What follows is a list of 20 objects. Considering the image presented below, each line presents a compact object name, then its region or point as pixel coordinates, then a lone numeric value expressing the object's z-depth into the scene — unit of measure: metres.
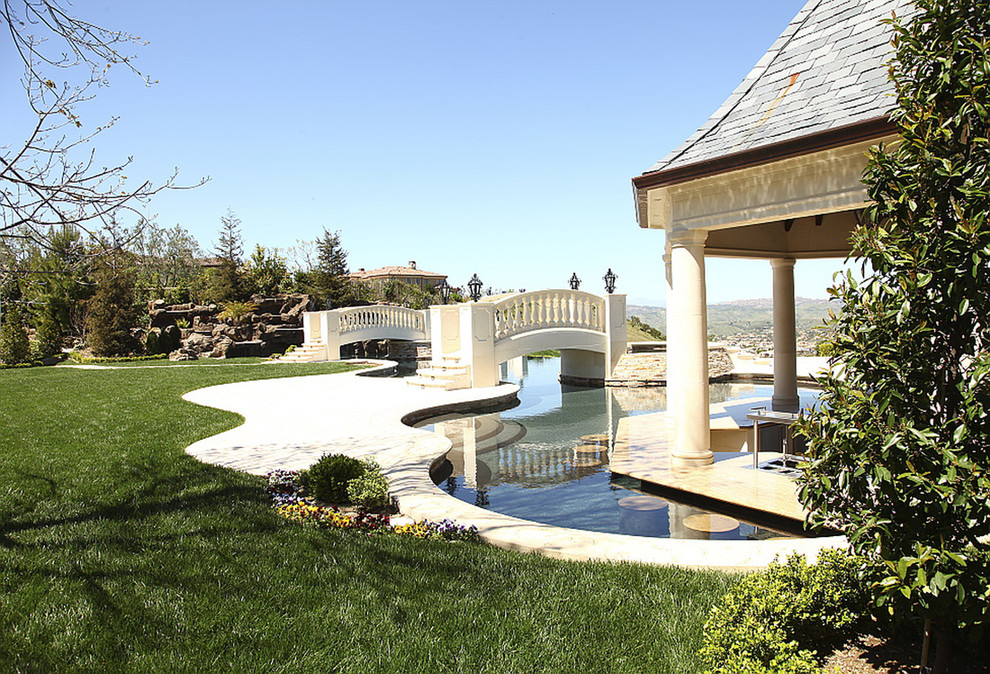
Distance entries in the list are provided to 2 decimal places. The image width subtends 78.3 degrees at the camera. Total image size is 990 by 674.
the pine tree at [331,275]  39.59
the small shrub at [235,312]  31.83
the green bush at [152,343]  30.45
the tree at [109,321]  29.14
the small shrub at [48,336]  28.75
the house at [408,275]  85.56
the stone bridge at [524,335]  17.16
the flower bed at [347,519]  5.22
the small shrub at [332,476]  6.30
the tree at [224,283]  36.03
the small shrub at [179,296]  38.66
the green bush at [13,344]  25.86
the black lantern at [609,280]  21.28
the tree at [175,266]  39.31
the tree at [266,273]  38.53
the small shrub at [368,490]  6.03
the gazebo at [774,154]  5.50
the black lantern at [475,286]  22.92
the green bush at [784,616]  2.85
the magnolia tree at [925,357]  2.46
